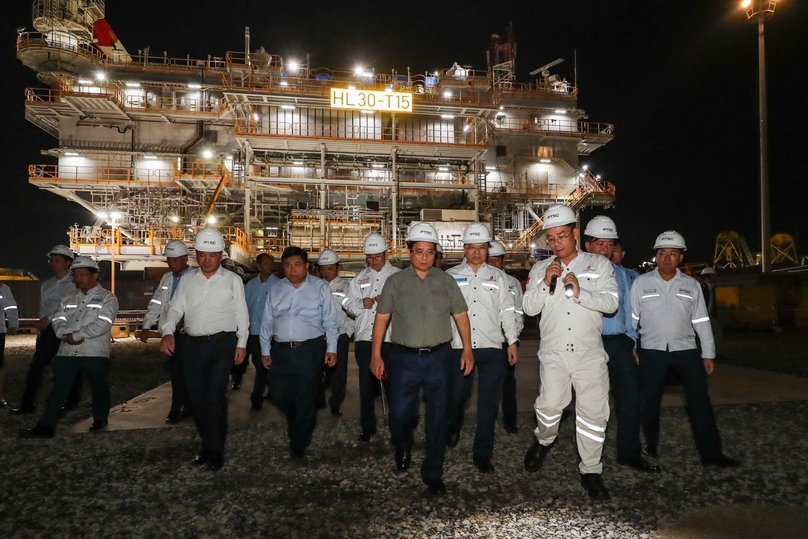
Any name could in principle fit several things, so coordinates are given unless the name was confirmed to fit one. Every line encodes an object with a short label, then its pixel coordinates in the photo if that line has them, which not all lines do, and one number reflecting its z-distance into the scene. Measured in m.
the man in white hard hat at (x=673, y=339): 4.45
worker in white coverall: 3.79
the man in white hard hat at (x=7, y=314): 6.95
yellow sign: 28.37
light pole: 21.33
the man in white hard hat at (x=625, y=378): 4.36
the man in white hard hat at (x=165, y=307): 6.14
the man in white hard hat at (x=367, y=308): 5.38
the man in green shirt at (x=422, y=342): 3.99
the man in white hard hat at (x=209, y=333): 4.49
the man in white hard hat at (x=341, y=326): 6.58
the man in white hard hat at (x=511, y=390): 5.60
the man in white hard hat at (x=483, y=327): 4.47
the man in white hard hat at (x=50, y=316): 6.86
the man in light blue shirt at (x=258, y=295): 7.72
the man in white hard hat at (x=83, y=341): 5.40
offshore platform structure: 29.58
